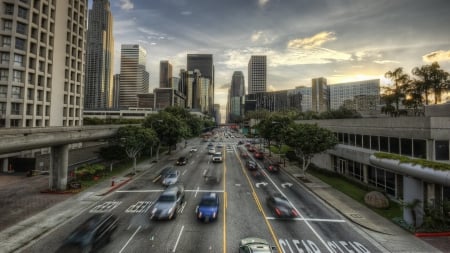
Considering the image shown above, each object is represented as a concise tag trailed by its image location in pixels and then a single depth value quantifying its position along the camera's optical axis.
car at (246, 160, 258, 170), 40.94
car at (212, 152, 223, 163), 48.35
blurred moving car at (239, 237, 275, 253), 12.90
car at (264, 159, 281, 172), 39.81
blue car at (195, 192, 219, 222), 19.19
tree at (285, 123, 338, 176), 33.50
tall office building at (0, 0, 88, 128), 44.25
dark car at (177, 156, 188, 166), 45.94
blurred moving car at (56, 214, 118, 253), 14.10
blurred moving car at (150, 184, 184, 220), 19.20
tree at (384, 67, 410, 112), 44.94
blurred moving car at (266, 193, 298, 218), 20.20
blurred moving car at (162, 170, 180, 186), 30.50
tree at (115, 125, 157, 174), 37.41
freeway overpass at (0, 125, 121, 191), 20.69
